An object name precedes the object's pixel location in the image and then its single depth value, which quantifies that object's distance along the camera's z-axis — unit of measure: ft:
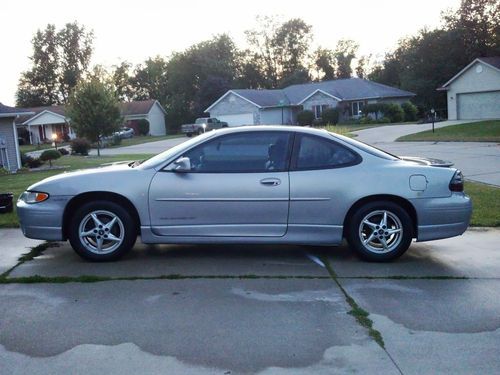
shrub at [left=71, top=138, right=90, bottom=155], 115.85
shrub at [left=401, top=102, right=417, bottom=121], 188.55
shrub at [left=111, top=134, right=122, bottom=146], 169.89
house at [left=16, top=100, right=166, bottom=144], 216.33
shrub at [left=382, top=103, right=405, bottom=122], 182.81
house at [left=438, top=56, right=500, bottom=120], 153.90
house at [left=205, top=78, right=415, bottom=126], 197.36
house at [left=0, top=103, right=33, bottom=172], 75.10
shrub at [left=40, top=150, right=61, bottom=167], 85.05
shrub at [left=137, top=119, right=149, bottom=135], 234.17
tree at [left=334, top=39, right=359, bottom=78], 301.02
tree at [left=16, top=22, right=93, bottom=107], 286.25
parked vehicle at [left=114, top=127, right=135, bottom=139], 203.56
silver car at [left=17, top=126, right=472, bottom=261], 20.66
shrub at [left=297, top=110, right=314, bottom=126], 192.75
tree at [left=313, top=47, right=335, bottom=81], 299.99
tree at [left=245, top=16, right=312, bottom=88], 295.28
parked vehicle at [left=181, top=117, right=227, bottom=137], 188.14
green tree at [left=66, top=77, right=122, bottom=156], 110.42
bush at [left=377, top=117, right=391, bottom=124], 177.47
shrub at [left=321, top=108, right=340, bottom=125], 188.24
